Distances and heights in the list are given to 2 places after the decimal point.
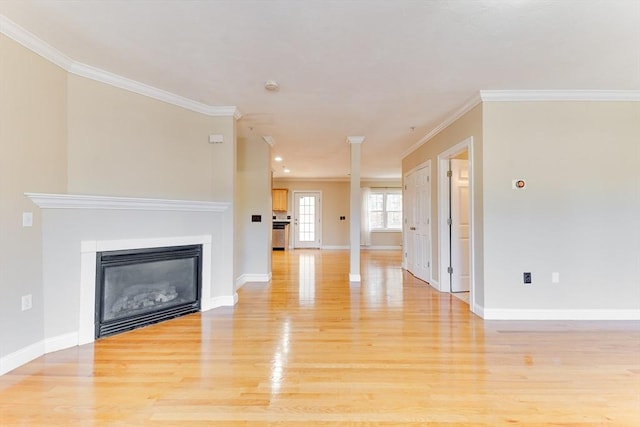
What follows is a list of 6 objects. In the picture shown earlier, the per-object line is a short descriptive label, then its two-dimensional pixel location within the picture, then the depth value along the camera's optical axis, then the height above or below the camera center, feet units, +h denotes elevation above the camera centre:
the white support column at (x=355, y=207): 16.57 +0.65
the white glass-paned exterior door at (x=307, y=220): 34.27 -0.04
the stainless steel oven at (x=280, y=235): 32.65 -1.60
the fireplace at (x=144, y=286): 9.33 -2.16
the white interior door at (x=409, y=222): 19.12 -0.21
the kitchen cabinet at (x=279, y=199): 33.24 +2.22
